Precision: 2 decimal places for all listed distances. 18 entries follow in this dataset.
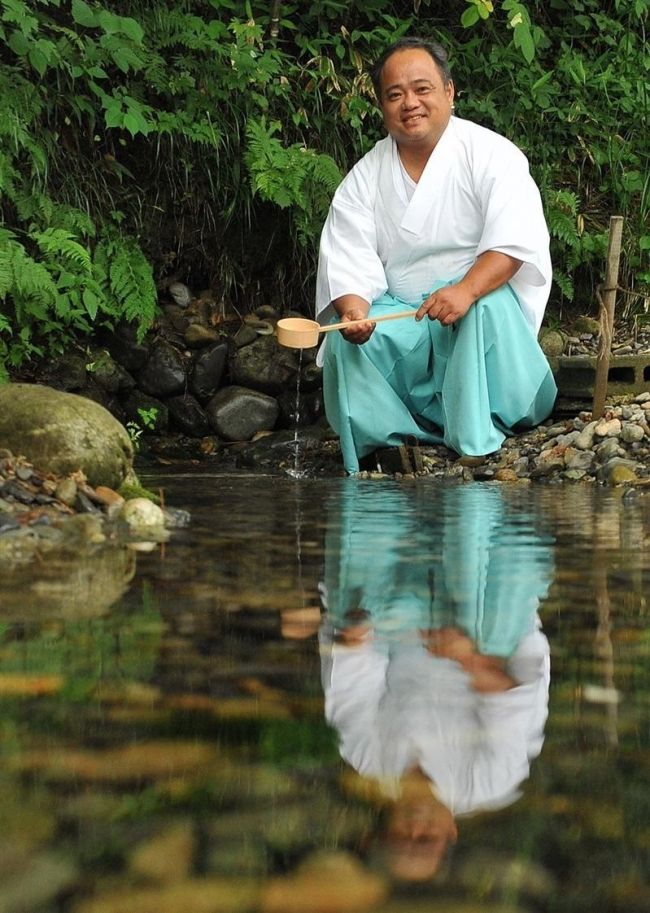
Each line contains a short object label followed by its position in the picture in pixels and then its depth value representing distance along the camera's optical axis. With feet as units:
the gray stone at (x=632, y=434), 16.94
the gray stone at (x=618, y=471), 15.02
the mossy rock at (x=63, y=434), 10.89
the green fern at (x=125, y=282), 21.06
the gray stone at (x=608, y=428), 17.15
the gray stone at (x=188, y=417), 22.59
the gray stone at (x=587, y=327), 24.38
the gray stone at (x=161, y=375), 22.65
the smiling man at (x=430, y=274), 17.15
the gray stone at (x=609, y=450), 16.31
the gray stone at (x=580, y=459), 16.29
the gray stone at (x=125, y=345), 22.57
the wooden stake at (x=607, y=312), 18.61
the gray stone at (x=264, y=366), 22.82
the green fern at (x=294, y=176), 21.49
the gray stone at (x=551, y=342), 22.88
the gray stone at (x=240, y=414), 22.34
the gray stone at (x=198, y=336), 23.18
